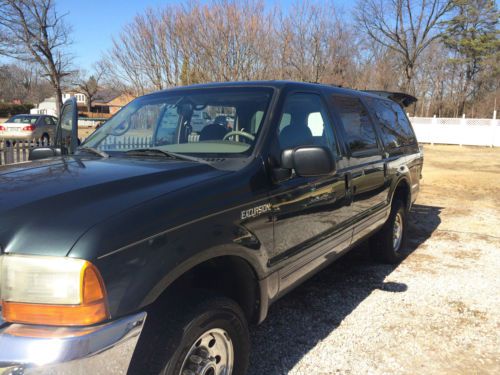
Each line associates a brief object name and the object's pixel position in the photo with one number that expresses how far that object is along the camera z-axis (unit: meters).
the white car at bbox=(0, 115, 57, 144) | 17.73
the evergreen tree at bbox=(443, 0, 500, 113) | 36.81
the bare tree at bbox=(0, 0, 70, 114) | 20.99
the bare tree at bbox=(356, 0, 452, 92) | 31.09
